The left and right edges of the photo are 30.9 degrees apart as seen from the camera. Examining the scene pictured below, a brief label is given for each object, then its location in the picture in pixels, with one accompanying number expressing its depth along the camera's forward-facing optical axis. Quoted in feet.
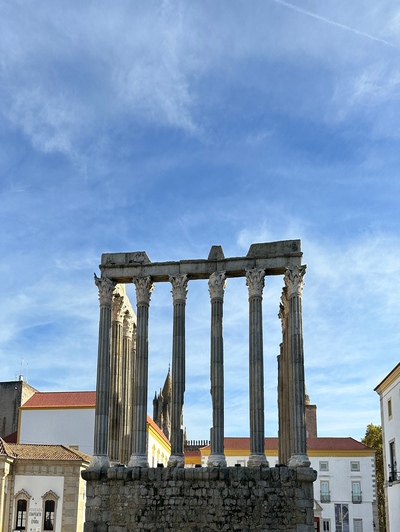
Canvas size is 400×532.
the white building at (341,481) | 211.41
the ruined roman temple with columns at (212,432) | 87.81
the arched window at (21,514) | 144.25
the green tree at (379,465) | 215.06
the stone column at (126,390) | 104.88
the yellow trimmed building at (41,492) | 143.23
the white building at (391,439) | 136.36
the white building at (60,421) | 180.04
